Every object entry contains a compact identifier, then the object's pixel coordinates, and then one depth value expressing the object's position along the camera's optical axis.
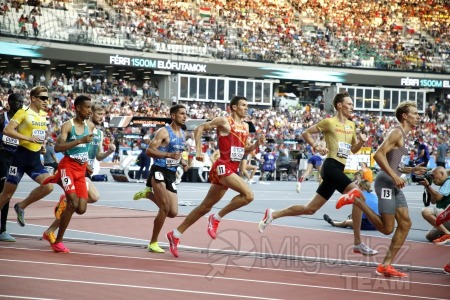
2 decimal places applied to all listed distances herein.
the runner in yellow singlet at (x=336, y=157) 10.11
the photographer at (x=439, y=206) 11.68
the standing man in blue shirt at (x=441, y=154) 28.75
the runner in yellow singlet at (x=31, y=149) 10.41
